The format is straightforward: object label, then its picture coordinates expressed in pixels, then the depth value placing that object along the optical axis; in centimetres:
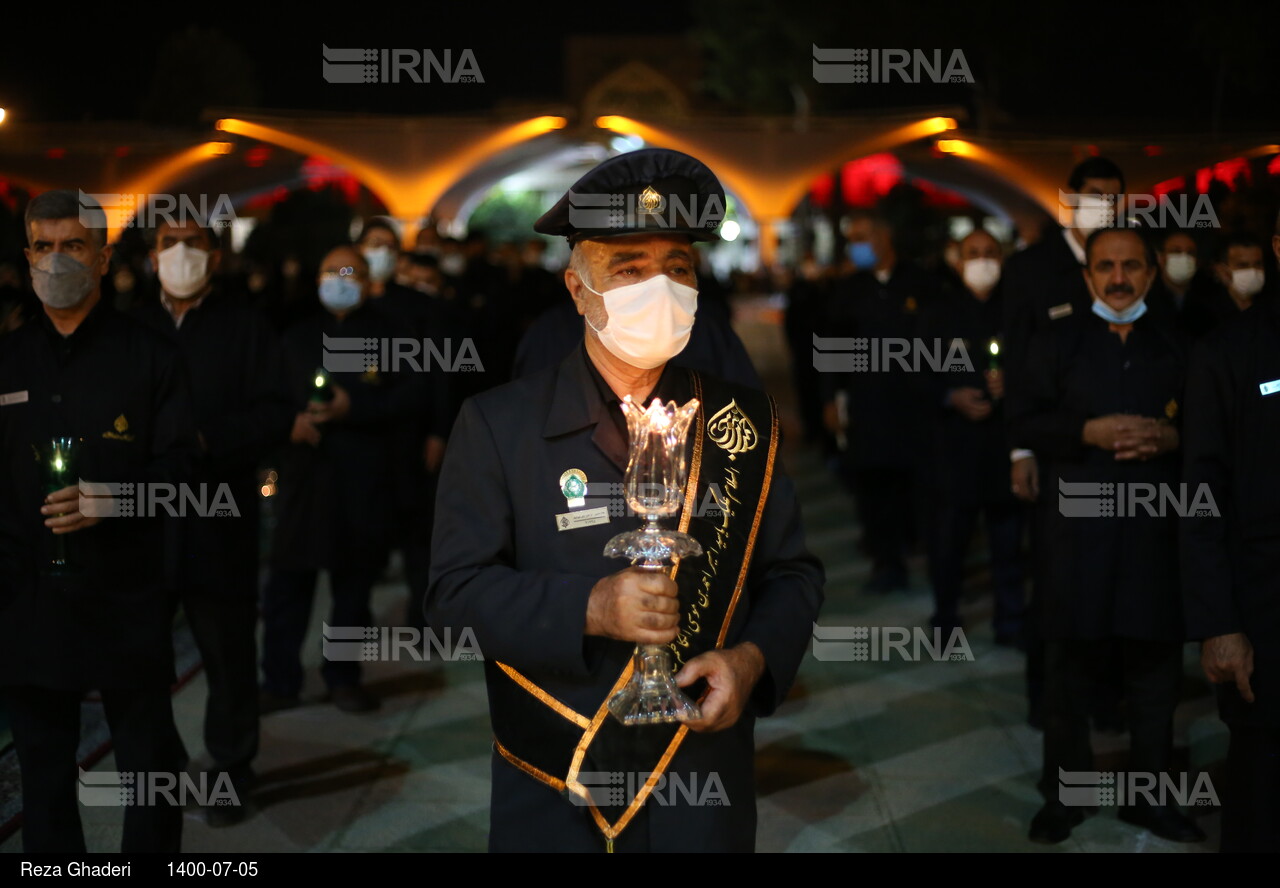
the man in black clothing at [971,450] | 803
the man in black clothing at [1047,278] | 593
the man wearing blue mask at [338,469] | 691
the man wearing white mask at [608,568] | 269
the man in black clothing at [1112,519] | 521
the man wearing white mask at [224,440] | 550
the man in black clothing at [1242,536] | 407
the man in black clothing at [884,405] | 933
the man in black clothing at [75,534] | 397
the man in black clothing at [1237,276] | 670
